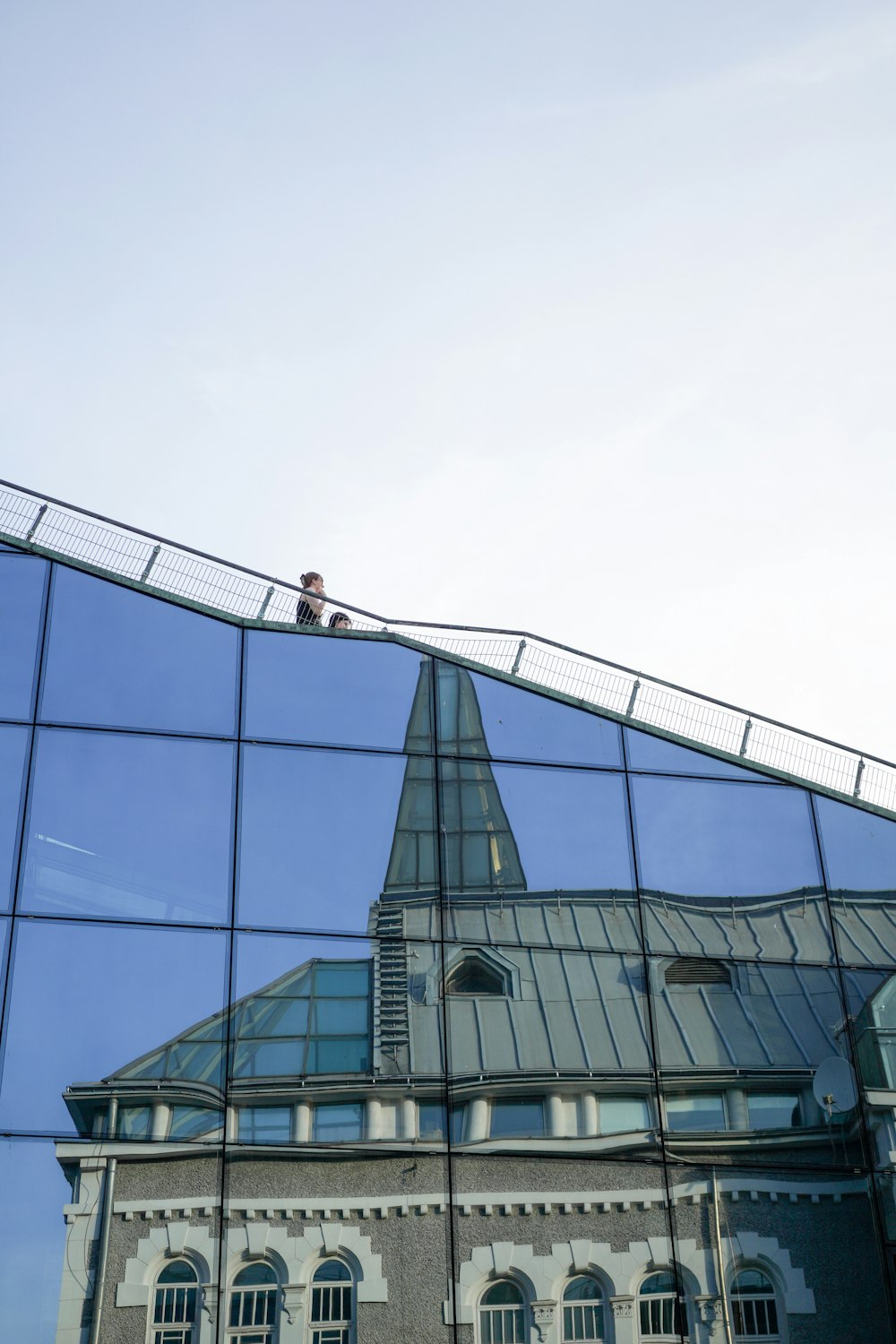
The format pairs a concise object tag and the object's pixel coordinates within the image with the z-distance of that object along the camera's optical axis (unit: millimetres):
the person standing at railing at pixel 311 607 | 19656
